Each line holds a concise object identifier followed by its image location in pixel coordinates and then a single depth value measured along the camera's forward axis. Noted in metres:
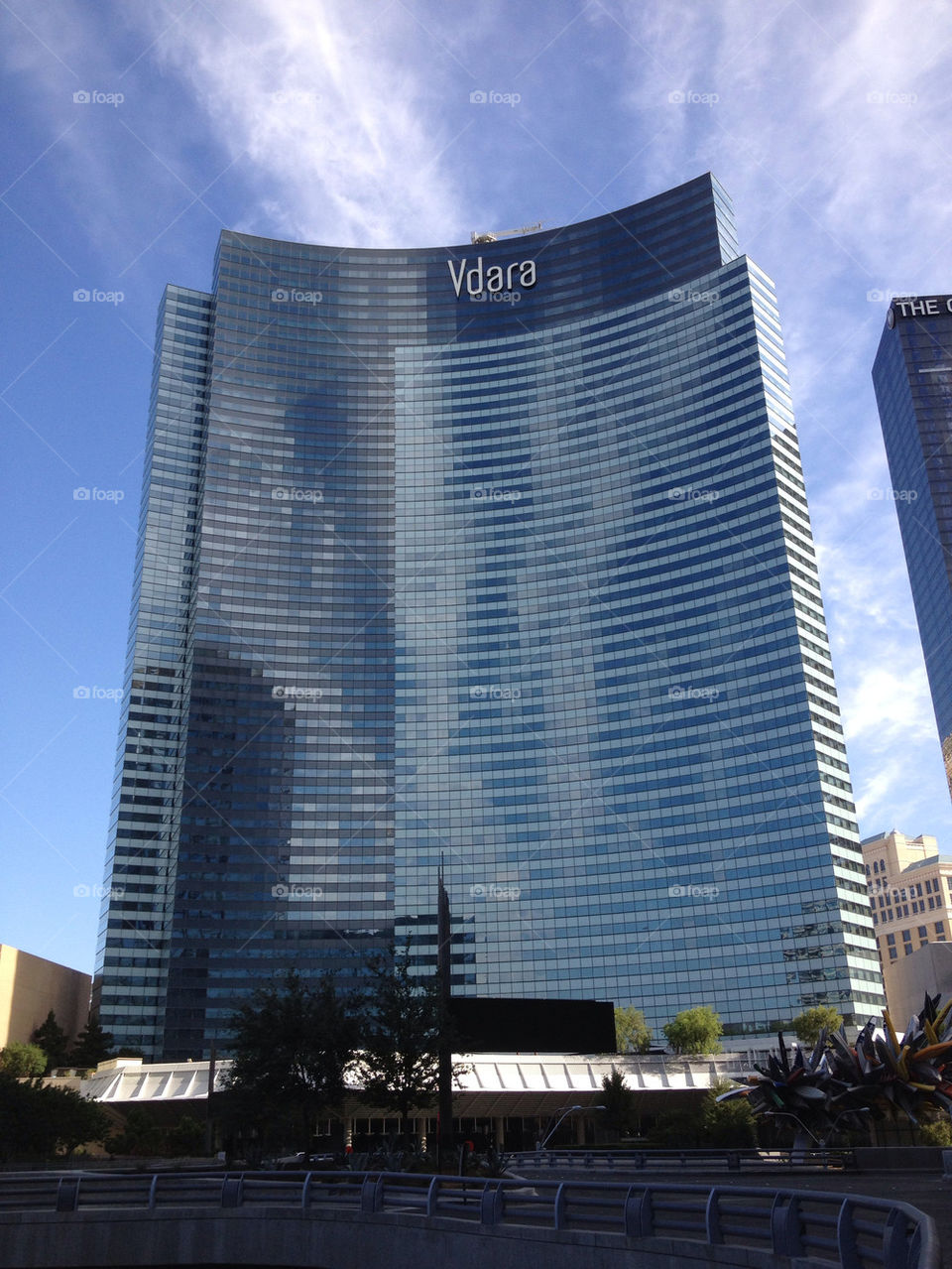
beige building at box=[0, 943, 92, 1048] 123.00
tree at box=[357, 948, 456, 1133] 51.81
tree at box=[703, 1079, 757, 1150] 53.75
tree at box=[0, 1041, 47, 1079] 99.19
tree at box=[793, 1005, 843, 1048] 120.69
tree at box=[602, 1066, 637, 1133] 75.44
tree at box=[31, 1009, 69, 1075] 121.31
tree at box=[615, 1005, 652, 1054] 127.38
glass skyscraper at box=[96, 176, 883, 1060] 143.50
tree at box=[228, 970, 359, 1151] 56.06
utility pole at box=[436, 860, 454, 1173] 46.50
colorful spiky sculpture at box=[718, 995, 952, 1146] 44.75
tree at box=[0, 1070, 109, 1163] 65.38
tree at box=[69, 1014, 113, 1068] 126.38
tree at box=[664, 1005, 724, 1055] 123.25
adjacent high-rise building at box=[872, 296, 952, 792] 196.12
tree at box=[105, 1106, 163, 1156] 75.44
